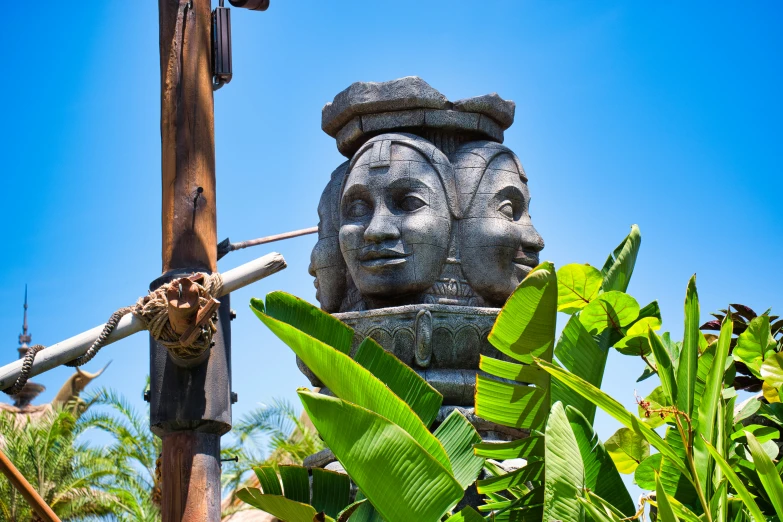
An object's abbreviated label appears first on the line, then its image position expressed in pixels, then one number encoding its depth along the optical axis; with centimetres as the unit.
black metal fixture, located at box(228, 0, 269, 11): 598
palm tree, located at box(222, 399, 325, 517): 1506
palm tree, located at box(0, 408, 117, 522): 1470
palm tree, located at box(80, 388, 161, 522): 1441
